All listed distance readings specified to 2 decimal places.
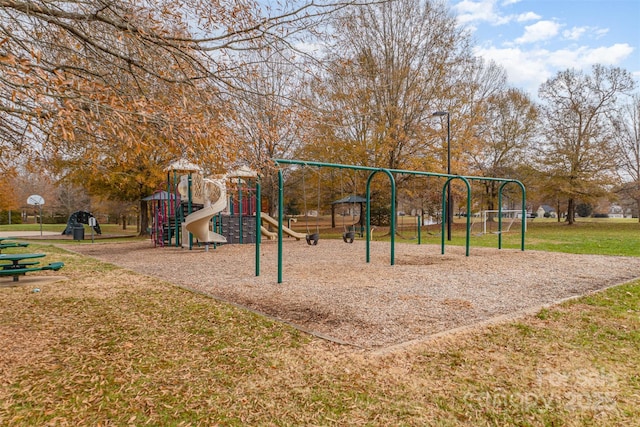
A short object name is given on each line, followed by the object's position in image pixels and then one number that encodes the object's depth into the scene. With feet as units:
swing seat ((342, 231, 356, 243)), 47.13
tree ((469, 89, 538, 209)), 105.81
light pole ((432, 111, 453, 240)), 57.87
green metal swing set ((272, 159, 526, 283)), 24.97
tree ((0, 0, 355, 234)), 12.04
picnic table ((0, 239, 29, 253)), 29.98
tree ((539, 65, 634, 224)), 97.91
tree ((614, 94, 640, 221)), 98.37
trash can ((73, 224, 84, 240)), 70.28
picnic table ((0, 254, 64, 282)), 23.28
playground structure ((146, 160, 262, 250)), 45.01
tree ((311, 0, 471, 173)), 64.34
